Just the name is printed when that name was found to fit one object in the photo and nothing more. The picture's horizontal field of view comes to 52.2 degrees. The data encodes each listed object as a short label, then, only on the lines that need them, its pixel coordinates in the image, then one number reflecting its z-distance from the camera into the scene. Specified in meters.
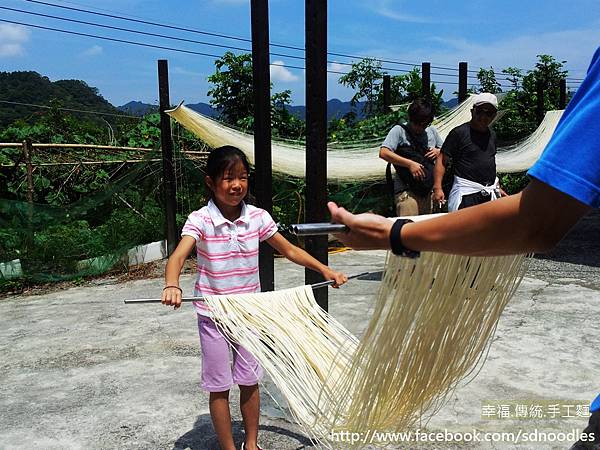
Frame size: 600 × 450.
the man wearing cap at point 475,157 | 3.95
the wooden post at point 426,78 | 7.19
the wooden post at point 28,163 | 5.86
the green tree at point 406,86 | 9.13
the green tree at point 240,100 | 7.71
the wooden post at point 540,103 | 9.22
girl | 2.25
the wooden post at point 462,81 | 7.37
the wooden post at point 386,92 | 8.58
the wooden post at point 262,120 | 2.68
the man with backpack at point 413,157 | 4.39
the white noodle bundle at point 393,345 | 1.54
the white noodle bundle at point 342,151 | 5.73
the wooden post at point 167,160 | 6.14
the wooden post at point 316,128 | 2.43
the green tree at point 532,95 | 9.70
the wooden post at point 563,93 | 9.07
